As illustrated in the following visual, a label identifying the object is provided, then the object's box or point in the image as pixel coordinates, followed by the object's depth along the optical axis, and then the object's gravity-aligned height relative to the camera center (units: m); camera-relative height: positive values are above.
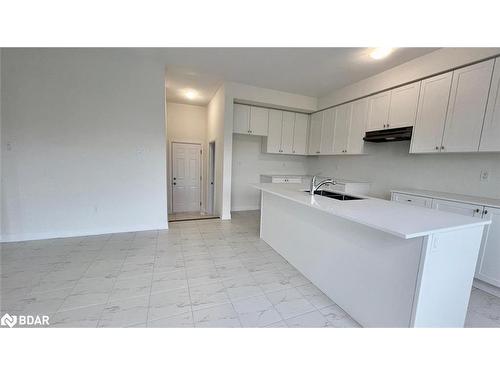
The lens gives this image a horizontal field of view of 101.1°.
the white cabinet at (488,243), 2.16 -0.76
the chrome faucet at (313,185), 2.39 -0.25
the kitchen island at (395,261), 1.33 -0.69
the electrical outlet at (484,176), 2.60 -0.06
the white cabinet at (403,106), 3.08 +0.97
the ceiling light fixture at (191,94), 4.78 +1.56
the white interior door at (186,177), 5.93 -0.54
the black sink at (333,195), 2.48 -0.37
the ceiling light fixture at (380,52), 2.81 +1.60
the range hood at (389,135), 3.17 +0.53
